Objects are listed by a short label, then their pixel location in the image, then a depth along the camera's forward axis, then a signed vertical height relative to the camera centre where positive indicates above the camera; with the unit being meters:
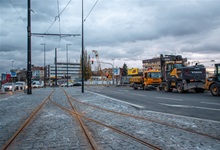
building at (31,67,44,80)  191.52 +3.30
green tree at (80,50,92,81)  103.93 +3.40
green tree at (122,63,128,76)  119.25 +3.34
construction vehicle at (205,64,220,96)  20.56 -0.69
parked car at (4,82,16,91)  41.11 -1.78
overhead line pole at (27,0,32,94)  26.04 +2.17
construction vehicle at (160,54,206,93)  25.84 -0.07
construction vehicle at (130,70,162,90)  35.78 -0.37
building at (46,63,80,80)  191.56 +5.59
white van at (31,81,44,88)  67.13 -2.41
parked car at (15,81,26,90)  47.88 -1.81
